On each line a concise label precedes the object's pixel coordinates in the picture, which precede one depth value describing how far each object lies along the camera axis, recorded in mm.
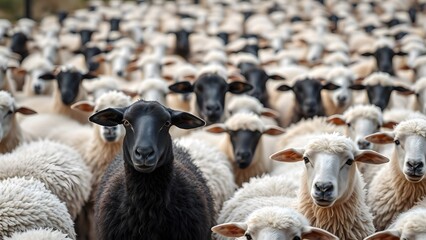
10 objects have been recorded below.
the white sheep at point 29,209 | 8734
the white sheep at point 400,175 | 9492
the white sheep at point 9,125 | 12117
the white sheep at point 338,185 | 8883
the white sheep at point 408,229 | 7586
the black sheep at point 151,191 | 8359
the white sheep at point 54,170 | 10469
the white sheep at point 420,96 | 15195
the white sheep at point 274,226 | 7797
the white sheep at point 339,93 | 16359
